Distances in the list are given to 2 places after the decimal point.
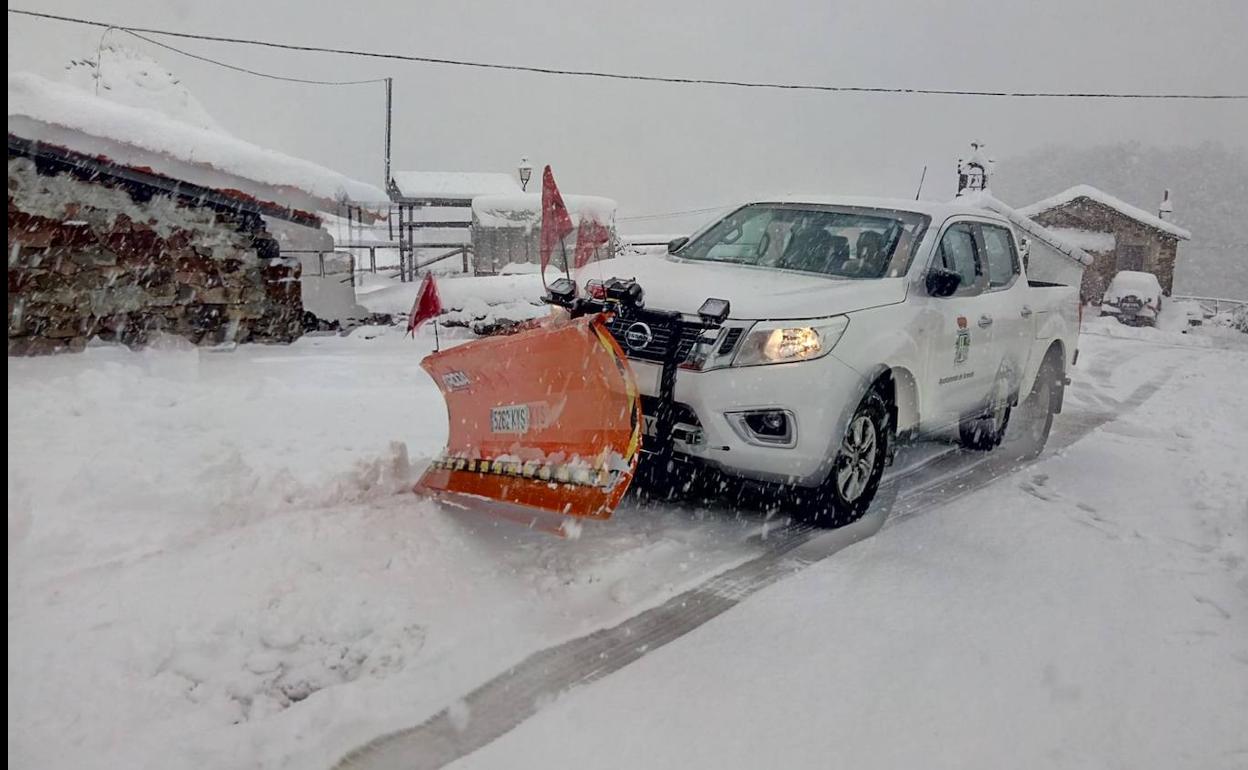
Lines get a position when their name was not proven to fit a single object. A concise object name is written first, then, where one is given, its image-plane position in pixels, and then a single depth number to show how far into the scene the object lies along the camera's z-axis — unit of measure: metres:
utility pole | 22.60
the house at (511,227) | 22.41
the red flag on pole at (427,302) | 5.36
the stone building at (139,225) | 8.58
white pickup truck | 4.26
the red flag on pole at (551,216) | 4.97
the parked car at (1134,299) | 32.22
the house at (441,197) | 25.53
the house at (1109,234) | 37.25
